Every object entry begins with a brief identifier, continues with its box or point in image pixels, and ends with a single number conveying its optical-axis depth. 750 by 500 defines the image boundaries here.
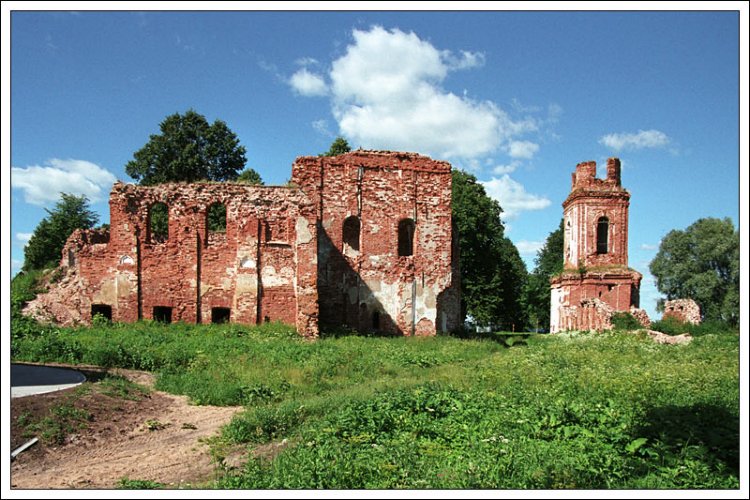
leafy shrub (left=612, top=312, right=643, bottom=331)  21.94
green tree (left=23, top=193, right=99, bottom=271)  32.28
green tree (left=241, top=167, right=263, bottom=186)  34.69
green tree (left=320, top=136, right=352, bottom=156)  31.55
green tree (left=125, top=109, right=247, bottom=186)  34.06
